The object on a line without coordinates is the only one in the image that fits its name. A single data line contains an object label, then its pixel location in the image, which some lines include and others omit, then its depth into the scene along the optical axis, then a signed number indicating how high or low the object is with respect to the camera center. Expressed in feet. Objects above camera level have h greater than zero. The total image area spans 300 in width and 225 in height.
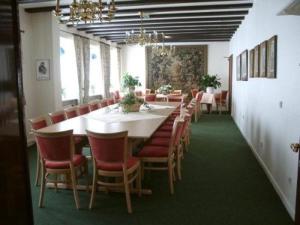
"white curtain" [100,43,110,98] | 33.32 +1.97
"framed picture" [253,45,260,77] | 16.11 +1.10
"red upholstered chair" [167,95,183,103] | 29.32 -1.61
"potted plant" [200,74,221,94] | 35.94 -0.21
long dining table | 11.81 -1.85
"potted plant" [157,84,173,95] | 32.53 -0.89
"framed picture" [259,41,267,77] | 14.28 +1.03
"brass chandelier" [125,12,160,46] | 20.70 +3.16
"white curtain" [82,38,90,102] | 28.58 +1.44
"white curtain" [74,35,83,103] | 27.02 +2.24
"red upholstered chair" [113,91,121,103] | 33.30 -1.32
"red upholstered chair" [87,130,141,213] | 10.06 -2.61
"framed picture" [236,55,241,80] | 25.61 +1.18
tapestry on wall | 38.58 +1.87
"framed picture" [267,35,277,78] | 12.39 +1.01
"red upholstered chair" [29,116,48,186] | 12.60 -1.77
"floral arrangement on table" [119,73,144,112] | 17.35 -1.20
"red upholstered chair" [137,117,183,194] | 12.12 -2.93
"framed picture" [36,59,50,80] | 21.33 +1.04
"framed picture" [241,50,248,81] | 21.04 +1.13
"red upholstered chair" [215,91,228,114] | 35.88 -2.29
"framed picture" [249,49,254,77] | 18.37 +1.08
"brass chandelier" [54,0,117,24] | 11.03 +2.72
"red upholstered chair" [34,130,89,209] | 10.43 -2.57
